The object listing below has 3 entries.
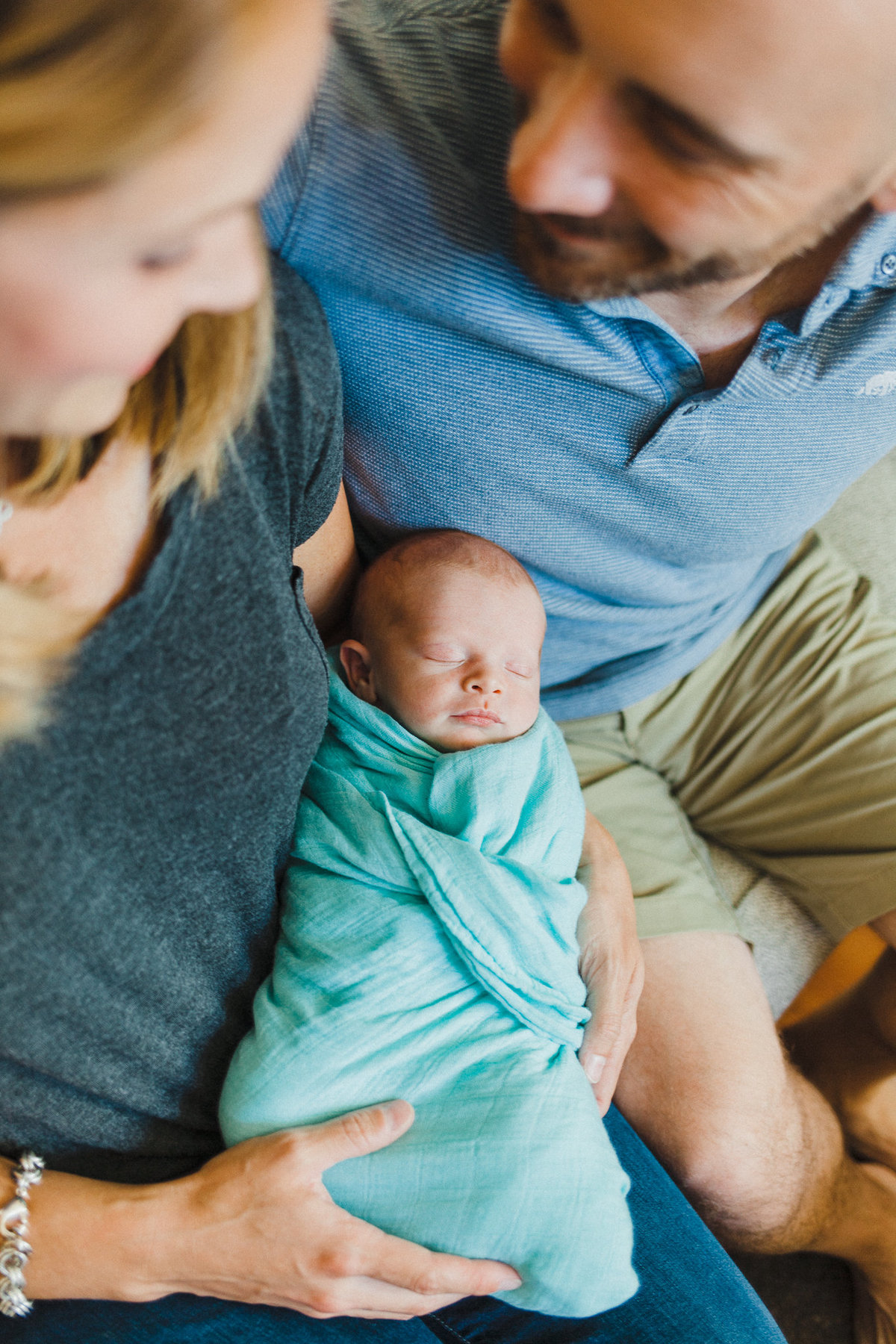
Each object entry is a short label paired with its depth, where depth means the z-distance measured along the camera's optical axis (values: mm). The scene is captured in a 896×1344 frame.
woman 559
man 788
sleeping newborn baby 835
